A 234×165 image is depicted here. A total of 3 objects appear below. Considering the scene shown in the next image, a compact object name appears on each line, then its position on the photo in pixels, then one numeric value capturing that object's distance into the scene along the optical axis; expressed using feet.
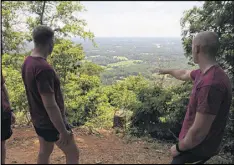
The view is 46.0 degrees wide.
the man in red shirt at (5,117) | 7.74
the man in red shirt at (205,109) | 5.88
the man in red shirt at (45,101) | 6.72
